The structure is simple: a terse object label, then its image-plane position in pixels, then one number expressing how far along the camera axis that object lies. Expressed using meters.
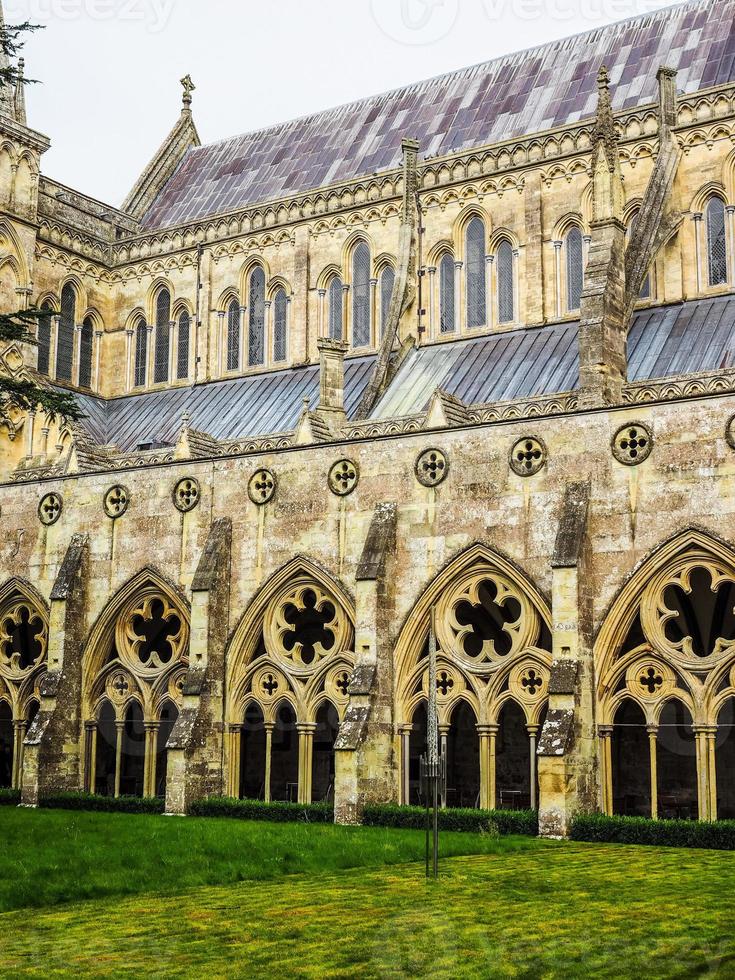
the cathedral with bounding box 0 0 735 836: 23.36
